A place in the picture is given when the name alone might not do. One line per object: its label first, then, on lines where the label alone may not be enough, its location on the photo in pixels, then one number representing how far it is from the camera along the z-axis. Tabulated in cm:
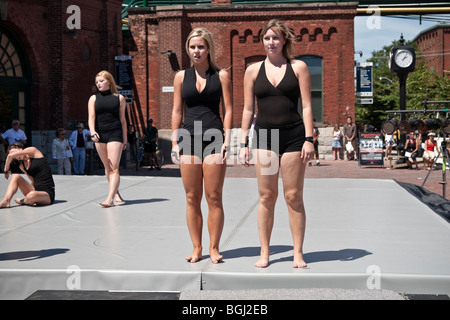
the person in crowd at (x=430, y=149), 1922
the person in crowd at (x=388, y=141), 2417
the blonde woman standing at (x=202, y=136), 478
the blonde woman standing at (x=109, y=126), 785
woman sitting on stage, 795
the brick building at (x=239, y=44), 2639
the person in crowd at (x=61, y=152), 1634
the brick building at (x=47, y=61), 1783
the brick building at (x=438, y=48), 6481
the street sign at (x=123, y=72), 2181
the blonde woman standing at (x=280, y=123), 459
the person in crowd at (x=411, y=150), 1998
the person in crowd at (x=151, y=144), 2041
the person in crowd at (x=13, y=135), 1614
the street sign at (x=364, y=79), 2686
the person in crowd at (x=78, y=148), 1741
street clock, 2139
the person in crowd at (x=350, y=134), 2427
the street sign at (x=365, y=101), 2632
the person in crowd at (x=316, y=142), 2170
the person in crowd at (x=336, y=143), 2495
